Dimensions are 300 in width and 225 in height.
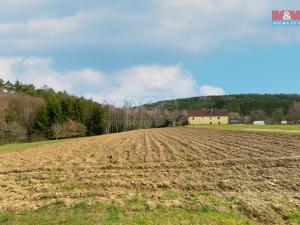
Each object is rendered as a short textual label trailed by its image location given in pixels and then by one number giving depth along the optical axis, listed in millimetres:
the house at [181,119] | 110875
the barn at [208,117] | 107750
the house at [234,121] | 109850
